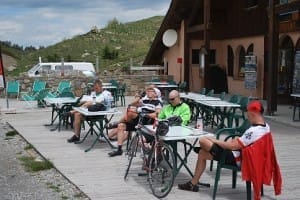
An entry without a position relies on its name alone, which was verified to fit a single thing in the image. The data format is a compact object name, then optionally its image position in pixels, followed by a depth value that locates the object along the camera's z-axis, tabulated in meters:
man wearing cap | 6.07
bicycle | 6.64
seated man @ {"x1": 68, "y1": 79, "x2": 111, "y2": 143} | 10.86
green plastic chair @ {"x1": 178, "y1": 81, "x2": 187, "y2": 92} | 19.45
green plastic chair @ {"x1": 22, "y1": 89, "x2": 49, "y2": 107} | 17.72
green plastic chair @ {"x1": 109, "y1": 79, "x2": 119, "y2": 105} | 19.50
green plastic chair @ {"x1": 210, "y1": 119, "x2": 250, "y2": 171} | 6.98
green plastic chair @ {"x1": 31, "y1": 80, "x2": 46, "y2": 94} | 21.88
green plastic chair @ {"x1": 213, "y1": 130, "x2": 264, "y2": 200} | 6.44
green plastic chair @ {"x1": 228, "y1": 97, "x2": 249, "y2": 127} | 11.51
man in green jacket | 7.87
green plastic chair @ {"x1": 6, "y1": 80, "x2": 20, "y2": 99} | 22.36
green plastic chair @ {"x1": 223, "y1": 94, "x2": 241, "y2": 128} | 11.88
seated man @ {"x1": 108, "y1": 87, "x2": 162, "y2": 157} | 9.34
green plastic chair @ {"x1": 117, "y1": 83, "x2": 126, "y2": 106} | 19.93
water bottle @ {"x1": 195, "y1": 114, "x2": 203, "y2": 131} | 7.17
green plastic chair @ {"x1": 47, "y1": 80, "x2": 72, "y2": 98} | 21.53
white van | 27.78
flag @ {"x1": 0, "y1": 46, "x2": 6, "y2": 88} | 18.77
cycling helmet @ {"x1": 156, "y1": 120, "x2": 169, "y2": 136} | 6.82
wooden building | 16.28
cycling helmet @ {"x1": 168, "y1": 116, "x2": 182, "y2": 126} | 7.66
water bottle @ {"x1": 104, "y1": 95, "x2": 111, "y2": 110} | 10.62
